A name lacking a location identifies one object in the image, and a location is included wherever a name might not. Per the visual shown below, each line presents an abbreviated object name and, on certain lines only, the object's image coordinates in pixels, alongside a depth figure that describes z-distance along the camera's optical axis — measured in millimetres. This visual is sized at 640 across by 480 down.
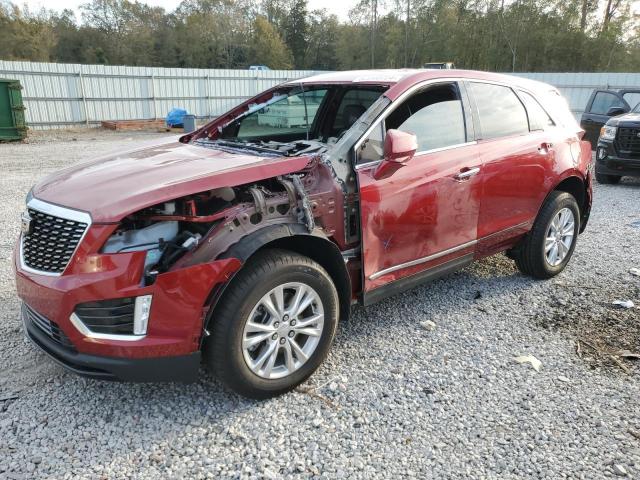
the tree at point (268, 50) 59625
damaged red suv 2477
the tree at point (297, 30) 68750
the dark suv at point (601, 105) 11867
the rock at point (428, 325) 3784
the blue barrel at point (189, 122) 16266
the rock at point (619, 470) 2393
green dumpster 14492
